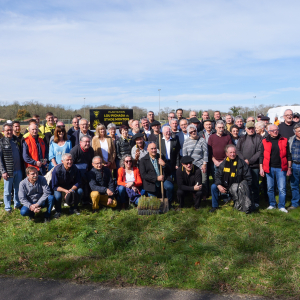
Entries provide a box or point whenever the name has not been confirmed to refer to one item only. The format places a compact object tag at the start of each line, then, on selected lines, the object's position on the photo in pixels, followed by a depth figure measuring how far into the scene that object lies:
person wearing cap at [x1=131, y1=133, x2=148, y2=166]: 7.29
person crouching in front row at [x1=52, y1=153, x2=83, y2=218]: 6.40
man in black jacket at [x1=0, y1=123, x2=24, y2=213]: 6.70
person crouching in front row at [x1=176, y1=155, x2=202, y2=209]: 6.70
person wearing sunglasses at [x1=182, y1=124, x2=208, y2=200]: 7.06
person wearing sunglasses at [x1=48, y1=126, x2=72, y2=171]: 7.09
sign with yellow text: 14.59
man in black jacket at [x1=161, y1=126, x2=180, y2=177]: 7.31
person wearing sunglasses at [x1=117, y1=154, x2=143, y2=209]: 6.87
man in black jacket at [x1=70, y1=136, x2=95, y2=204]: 6.89
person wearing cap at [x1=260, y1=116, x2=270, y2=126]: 9.76
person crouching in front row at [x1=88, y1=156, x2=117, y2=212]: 6.70
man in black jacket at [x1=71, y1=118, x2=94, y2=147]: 7.55
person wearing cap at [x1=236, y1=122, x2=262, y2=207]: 6.95
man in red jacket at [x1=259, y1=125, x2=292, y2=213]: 6.51
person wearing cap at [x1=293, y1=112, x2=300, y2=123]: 9.96
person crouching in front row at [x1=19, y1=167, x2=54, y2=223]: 6.02
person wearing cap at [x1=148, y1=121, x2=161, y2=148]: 7.81
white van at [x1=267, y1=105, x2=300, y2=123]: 20.84
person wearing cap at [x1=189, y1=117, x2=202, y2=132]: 8.25
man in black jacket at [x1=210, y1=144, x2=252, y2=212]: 6.50
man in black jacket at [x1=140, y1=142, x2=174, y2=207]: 6.85
